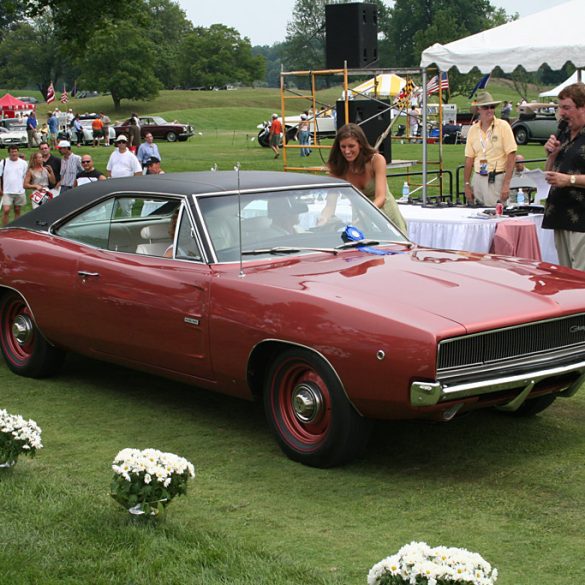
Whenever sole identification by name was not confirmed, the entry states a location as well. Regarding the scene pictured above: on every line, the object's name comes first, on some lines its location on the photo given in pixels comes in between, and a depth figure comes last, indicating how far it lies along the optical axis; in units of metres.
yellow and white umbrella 41.50
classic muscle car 4.91
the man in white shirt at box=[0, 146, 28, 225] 16.88
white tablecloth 9.87
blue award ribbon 6.20
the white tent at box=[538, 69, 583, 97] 39.16
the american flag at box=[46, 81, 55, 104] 59.97
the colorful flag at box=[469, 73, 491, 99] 22.36
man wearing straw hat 11.16
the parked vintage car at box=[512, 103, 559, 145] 39.66
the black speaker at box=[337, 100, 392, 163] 18.47
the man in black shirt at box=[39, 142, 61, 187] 16.89
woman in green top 7.89
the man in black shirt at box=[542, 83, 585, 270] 7.71
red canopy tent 66.00
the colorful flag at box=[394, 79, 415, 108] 21.38
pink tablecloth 9.67
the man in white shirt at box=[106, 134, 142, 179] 17.30
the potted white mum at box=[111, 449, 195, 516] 4.25
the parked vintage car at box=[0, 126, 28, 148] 48.11
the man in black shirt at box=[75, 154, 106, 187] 14.94
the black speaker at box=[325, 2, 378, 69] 20.28
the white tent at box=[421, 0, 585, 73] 11.91
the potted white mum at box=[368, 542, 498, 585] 3.02
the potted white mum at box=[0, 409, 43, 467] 4.84
